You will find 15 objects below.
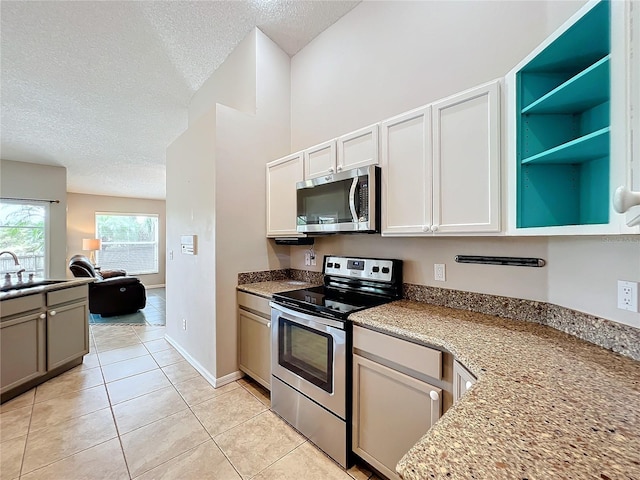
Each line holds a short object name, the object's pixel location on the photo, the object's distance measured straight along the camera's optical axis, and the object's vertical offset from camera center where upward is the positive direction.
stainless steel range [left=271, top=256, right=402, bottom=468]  1.61 -0.72
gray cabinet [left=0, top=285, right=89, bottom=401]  2.24 -0.88
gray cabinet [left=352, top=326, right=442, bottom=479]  1.29 -0.80
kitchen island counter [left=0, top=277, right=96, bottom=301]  2.27 -0.44
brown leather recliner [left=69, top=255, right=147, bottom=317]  4.80 -0.97
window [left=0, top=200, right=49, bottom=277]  5.19 +0.10
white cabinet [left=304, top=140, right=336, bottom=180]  2.20 +0.64
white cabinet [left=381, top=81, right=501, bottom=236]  1.41 +0.40
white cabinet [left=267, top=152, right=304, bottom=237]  2.54 +0.42
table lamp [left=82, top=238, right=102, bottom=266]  6.88 -0.13
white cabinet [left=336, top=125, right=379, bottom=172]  1.92 +0.65
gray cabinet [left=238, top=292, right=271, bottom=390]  2.29 -0.87
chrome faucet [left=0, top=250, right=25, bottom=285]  2.56 -0.35
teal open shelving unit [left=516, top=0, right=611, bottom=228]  1.10 +0.45
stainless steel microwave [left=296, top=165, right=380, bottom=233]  1.87 +0.26
